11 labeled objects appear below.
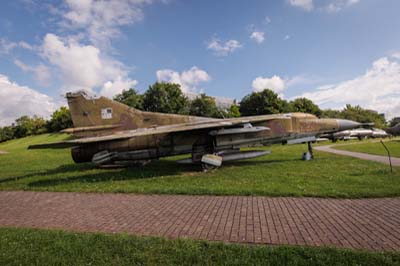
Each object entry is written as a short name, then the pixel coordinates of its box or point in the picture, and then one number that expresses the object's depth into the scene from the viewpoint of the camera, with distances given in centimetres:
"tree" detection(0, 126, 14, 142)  7538
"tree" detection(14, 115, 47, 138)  7138
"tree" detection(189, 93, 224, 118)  5718
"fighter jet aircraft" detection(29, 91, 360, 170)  1092
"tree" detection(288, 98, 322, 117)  5831
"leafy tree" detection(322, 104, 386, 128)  6781
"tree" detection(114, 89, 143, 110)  5359
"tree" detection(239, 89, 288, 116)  5228
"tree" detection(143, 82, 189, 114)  5388
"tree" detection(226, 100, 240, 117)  5363
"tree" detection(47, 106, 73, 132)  5831
